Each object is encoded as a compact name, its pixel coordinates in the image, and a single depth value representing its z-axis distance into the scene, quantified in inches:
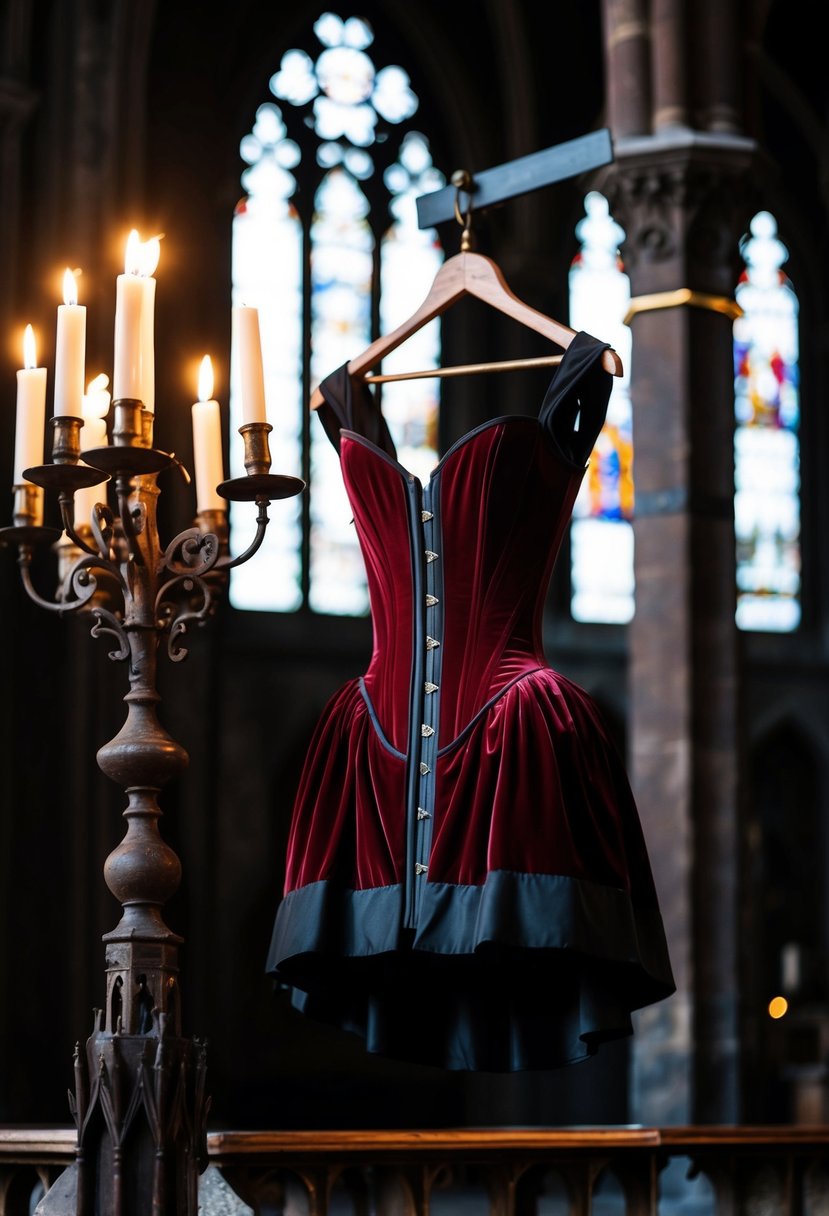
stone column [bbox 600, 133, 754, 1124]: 287.0
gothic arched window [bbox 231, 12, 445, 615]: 481.7
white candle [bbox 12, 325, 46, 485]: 158.2
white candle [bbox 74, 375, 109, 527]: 187.3
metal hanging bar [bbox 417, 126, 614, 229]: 152.3
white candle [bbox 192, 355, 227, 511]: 155.9
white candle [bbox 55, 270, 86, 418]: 137.1
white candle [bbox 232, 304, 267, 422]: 138.4
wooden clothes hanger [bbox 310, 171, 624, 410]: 149.3
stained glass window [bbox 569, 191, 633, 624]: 505.0
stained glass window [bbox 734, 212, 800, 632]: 529.7
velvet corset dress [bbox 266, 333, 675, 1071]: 133.0
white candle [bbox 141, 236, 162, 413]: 136.1
